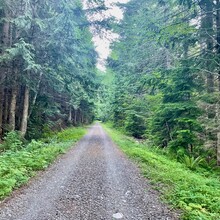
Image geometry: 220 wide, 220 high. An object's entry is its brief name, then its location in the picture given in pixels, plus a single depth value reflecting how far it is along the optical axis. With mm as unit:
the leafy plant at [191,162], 10634
